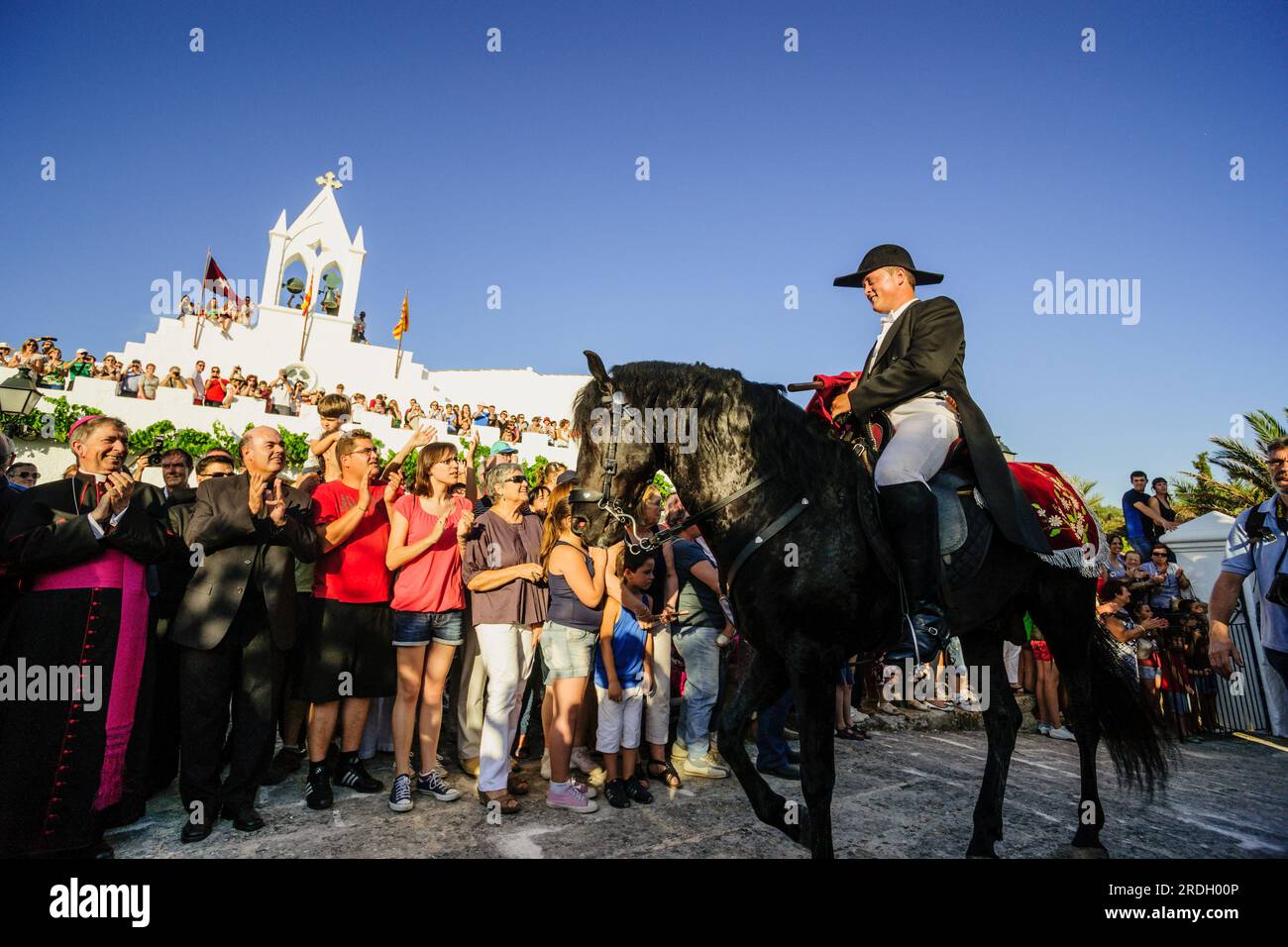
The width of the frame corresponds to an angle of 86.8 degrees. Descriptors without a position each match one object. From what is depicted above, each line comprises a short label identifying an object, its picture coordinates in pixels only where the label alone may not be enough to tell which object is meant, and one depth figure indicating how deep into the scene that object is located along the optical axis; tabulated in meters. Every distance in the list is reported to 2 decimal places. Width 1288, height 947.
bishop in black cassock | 3.79
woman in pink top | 5.27
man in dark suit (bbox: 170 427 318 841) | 4.39
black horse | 3.58
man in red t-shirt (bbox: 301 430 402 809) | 4.97
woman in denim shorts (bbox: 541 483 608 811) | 5.23
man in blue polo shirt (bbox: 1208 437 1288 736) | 4.41
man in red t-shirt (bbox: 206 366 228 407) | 23.45
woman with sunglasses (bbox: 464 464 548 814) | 4.99
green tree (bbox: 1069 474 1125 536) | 33.17
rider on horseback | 3.71
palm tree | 21.36
